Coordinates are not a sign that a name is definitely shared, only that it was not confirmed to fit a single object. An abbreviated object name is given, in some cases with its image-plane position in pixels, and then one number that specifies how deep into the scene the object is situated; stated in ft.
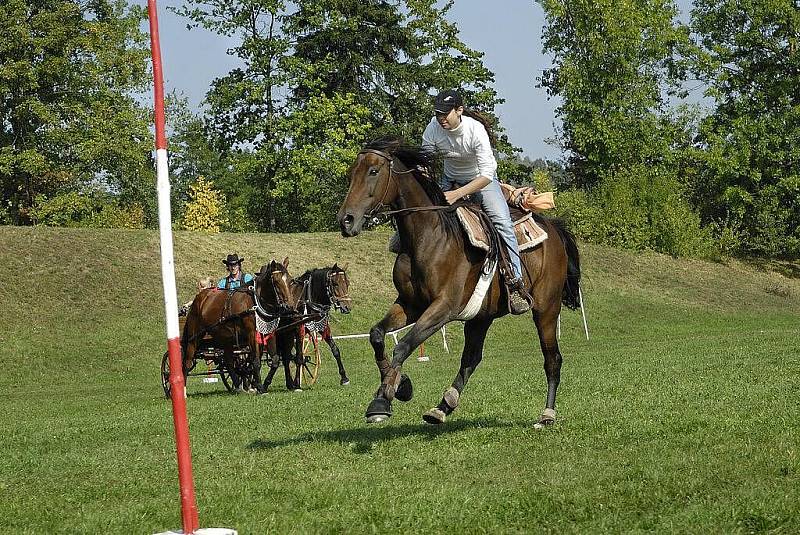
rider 35.40
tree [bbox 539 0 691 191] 209.77
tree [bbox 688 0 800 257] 204.95
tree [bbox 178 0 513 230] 187.01
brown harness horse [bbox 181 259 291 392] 70.44
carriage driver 77.36
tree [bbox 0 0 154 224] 163.12
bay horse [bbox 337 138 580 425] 33.30
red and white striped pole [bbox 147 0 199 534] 21.59
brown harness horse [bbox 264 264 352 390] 72.33
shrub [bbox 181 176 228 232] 234.58
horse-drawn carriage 72.23
